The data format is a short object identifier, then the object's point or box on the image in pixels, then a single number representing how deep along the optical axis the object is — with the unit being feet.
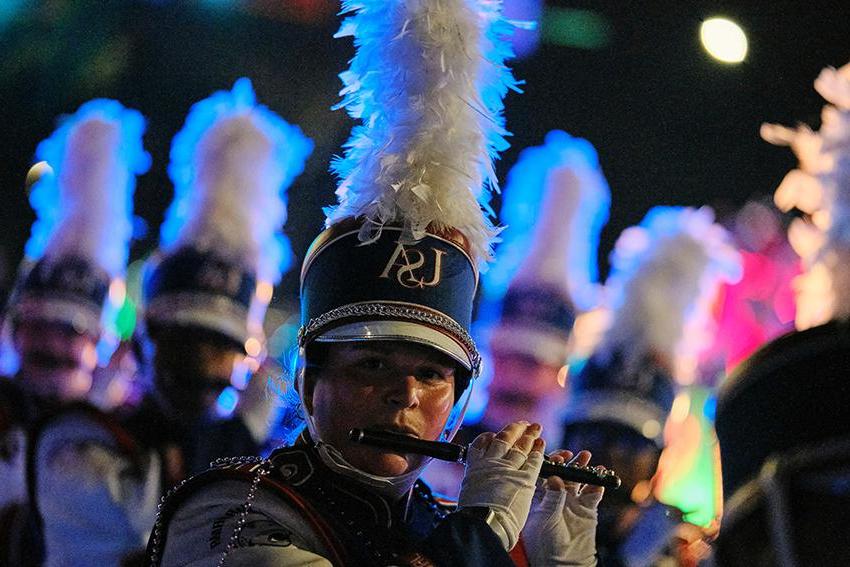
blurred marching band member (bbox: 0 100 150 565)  38.96
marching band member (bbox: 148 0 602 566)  20.29
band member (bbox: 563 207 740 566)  51.31
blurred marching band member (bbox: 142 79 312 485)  48.26
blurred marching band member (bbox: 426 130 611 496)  56.80
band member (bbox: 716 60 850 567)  15.62
